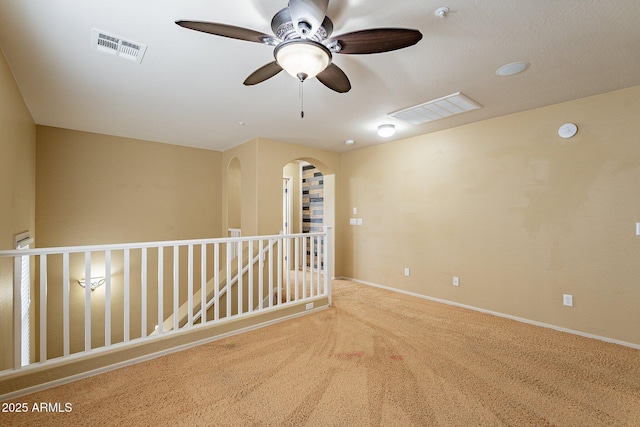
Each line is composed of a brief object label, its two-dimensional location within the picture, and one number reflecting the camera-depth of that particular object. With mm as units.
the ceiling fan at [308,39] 1494
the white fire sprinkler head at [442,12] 1712
